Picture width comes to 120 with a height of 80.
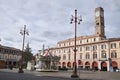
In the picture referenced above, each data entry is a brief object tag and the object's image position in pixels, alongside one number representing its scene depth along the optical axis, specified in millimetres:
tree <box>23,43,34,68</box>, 50824
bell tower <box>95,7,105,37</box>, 46671
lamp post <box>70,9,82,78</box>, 14181
